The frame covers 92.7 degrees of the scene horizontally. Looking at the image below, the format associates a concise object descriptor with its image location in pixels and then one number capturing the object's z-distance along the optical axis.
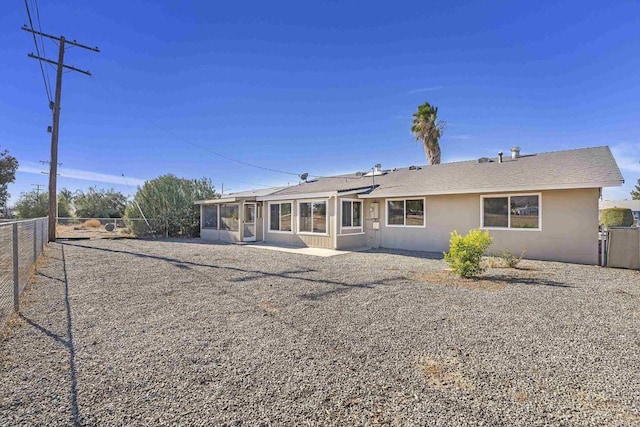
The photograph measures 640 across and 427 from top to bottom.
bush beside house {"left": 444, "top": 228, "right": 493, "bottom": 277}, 7.13
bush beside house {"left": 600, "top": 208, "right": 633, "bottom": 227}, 17.56
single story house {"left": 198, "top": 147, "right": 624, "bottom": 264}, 9.52
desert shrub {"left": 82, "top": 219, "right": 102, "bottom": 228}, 25.20
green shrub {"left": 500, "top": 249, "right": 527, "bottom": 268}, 8.66
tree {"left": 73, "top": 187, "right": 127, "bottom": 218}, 30.62
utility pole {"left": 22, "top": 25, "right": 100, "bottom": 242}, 15.07
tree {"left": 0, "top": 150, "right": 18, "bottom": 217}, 26.86
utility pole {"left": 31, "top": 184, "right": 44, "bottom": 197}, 30.41
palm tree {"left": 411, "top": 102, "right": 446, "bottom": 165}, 23.69
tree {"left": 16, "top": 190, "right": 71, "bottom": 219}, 27.67
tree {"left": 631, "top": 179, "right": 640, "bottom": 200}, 45.82
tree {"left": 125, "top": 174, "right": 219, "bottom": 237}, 20.17
